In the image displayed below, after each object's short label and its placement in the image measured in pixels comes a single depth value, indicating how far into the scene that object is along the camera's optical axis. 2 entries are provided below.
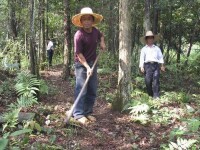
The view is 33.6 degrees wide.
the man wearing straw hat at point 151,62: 9.86
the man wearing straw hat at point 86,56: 7.00
